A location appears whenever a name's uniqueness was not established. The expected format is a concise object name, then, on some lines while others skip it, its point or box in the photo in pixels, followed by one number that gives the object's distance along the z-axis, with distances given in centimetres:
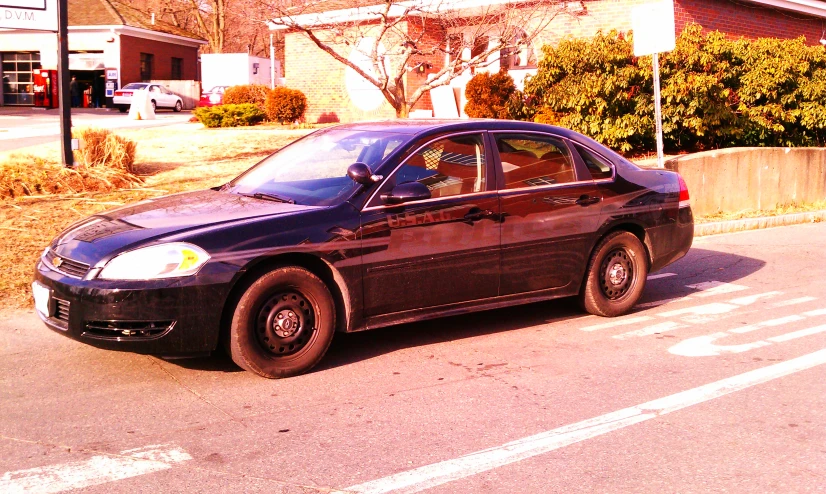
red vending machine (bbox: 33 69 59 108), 4328
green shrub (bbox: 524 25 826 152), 1505
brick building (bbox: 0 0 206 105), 4581
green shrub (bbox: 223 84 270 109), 2977
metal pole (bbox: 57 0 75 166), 1267
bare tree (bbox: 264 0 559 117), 1534
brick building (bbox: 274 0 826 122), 2120
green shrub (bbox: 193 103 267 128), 2502
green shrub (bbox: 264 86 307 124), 2545
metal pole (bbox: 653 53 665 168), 1230
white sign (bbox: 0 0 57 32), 1308
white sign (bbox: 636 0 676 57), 1191
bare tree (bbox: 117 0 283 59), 5050
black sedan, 541
